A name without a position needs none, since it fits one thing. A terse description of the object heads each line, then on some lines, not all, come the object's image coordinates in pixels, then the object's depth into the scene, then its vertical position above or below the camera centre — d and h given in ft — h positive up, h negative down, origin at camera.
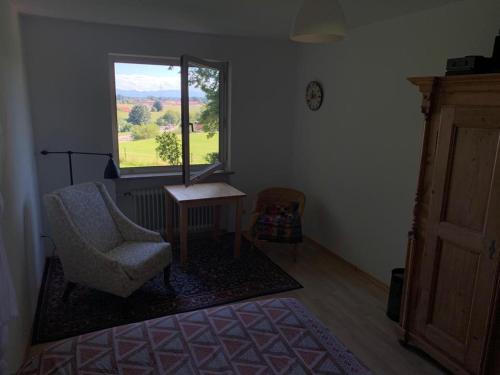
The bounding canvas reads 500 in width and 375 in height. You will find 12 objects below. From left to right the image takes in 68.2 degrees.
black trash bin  9.33 -4.20
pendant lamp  5.73 +1.66
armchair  8.89 -3.27
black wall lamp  11.59 -1.49
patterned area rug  9.00 -4.76
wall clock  13.51 +1.14
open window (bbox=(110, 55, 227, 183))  12.87 +0.30
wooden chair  13.34 -2.78
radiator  13.38 -3.23
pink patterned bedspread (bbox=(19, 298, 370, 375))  5.03 -3.26
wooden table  11.64 -2.43
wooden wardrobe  6.46 -1.87
